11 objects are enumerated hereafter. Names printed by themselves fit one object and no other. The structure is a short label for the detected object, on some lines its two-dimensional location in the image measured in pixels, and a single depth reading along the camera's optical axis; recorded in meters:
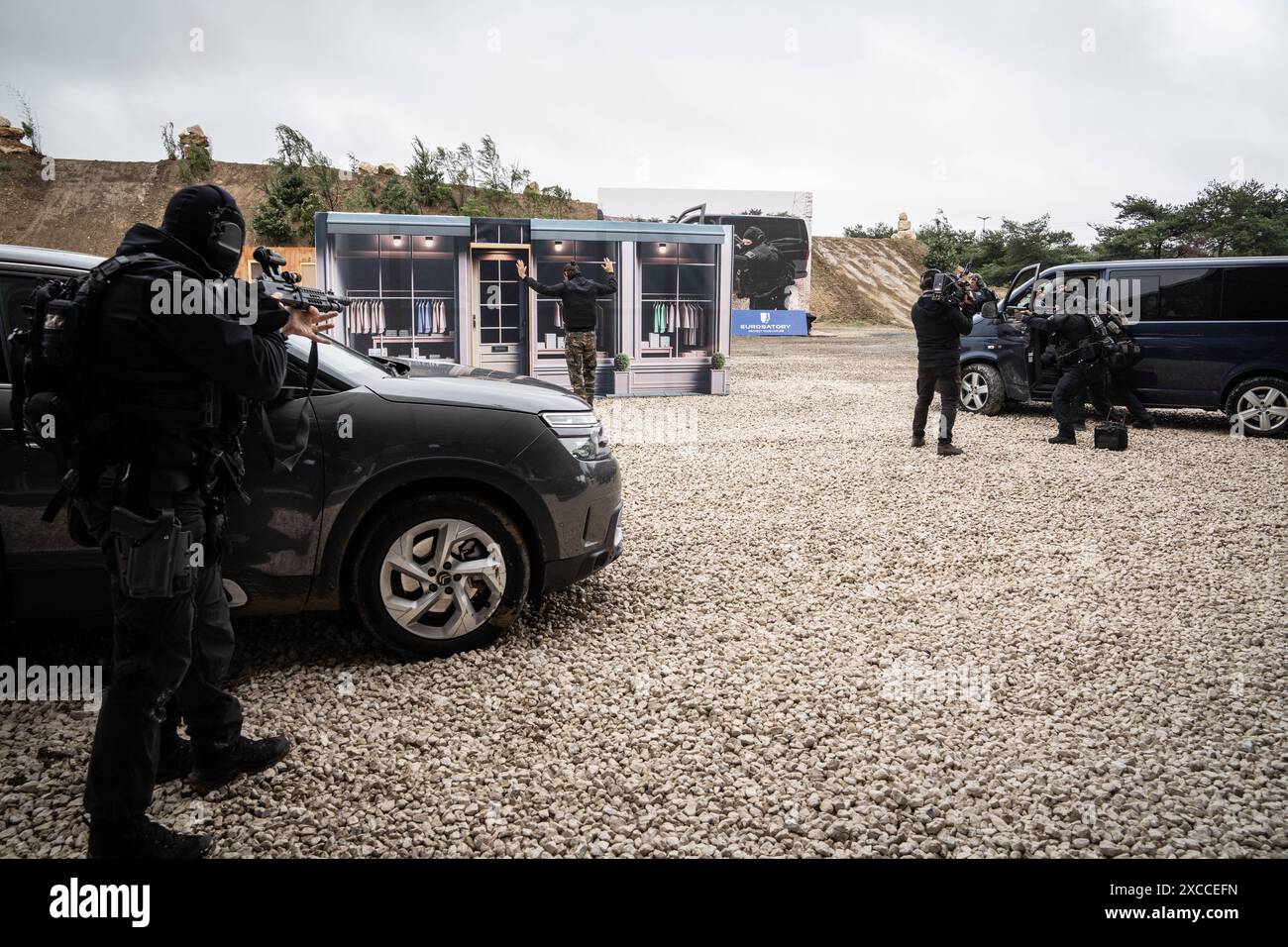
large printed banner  35.22
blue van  9.88
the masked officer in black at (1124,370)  10.18
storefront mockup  14.31
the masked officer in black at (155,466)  2.21
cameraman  8.83
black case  9.44
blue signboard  35.62
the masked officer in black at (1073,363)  9.90
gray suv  3.21
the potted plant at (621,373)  15.01
